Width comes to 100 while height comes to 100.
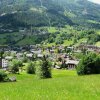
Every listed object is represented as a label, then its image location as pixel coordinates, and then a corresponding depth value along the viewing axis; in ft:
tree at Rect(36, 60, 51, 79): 275.18
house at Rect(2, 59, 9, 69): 627.71
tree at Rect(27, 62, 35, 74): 434.59
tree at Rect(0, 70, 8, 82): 239.19
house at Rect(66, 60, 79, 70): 547.70
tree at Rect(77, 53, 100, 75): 230.27
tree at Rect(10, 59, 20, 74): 463.17
